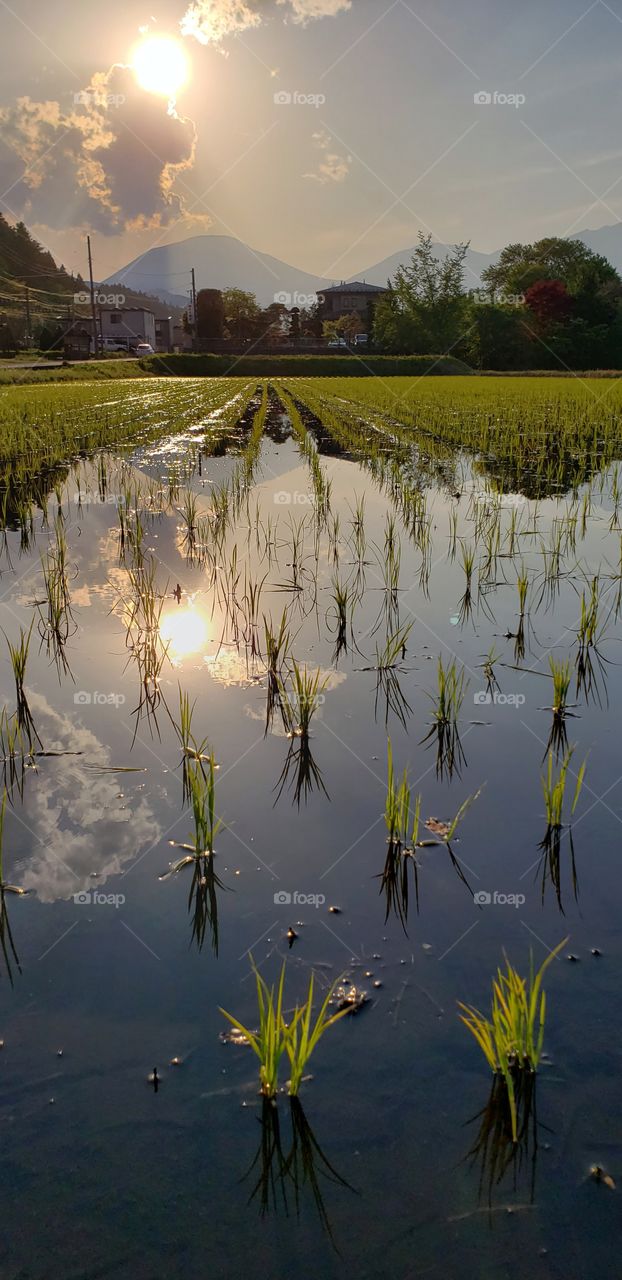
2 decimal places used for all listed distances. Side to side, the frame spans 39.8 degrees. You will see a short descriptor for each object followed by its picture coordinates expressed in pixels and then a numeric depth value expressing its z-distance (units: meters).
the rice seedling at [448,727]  3.27
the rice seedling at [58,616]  4.43
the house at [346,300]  66.88
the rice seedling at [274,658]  3.92
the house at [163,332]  79.94
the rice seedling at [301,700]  3.48
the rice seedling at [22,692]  3.54
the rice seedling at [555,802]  2.67
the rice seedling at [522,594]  4.88
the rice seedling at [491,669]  3.96
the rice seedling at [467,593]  5.02
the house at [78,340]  56.82
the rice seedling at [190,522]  6.90
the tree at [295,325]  61.33
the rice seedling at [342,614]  4.52
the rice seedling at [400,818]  2.62
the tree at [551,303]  48.50
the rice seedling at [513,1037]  1.74
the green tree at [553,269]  49.31
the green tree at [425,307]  56.09
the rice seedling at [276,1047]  1.70
